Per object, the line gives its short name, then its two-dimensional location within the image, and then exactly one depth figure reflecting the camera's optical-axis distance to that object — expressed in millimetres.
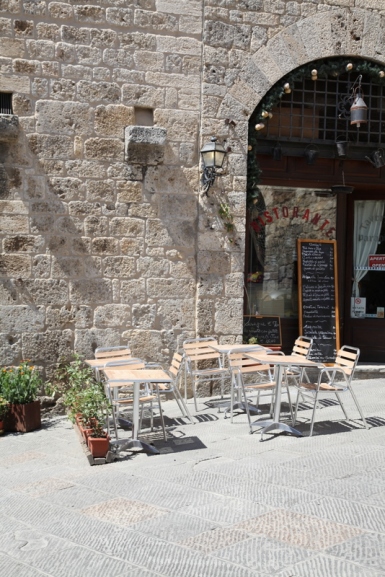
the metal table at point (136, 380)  5254
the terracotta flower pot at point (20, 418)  6520
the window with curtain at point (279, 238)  8492
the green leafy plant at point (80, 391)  5762
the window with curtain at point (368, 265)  9094
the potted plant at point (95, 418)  5371
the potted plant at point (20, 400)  6520
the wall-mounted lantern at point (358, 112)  7996
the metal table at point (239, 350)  6488
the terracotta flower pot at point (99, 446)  5359
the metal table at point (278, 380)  5828
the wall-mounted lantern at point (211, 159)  7340
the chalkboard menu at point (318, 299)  8586
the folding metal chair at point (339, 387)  6124
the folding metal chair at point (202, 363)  7109
